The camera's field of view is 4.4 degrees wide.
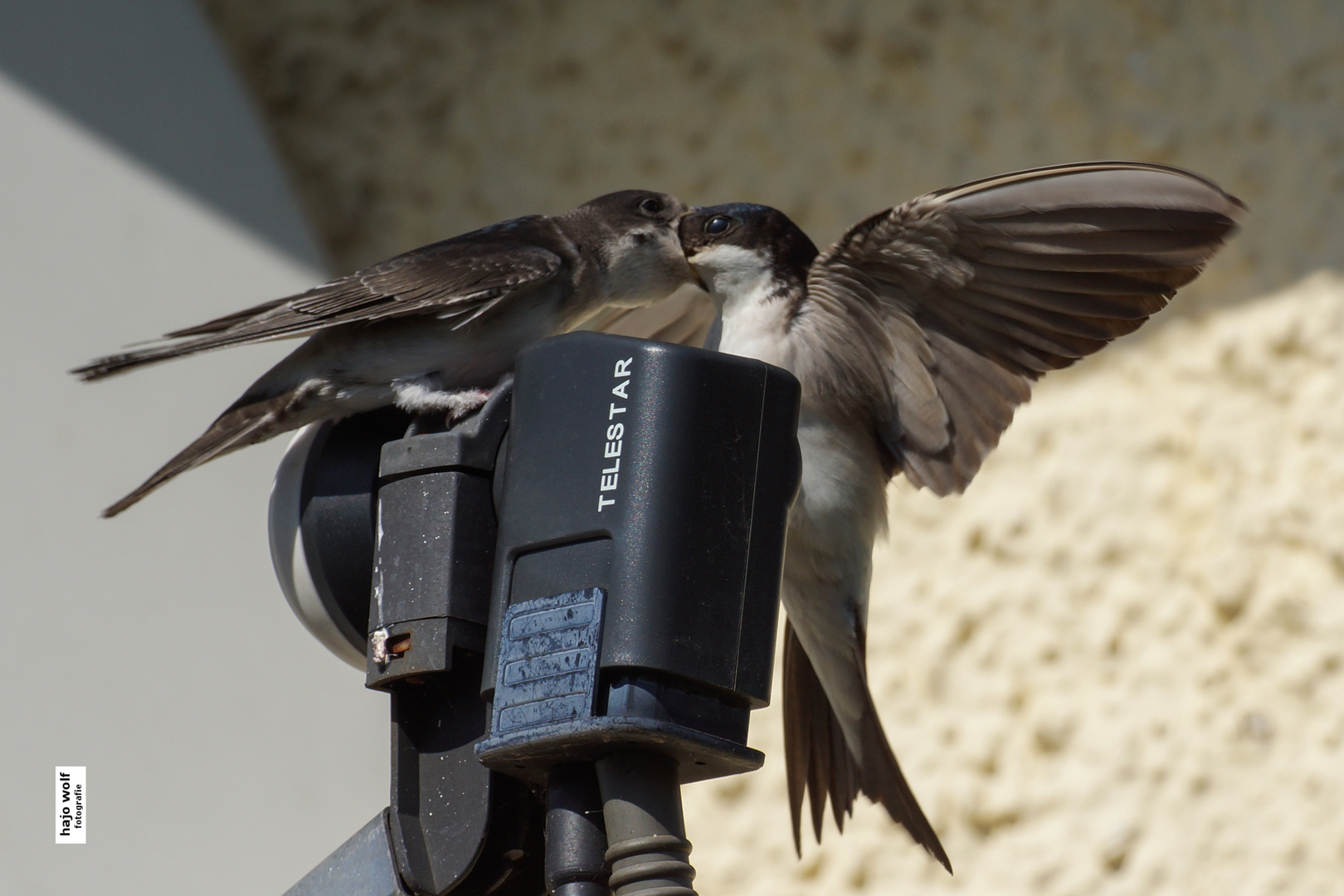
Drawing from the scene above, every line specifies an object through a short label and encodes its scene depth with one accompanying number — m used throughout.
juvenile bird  3.35
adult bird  3.38
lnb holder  3.15
